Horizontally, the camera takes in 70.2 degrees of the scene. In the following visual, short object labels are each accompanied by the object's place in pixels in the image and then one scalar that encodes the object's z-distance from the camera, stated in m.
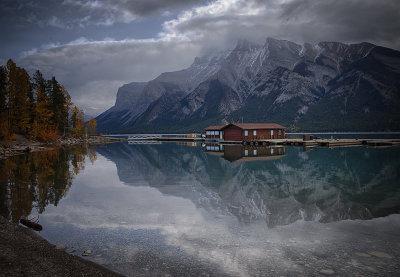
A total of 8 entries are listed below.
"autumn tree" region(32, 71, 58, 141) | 77.00
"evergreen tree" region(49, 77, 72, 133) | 90.54
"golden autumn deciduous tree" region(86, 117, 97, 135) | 140.73
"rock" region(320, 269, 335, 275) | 9.22
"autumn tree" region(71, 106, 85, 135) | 107.06
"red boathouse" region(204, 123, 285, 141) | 84.06
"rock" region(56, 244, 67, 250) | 11.20
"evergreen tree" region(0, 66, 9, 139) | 61.69
